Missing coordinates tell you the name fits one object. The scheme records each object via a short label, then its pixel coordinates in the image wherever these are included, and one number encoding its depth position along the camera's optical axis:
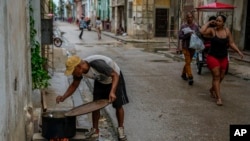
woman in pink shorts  8.34
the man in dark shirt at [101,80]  5.17
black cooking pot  4.96
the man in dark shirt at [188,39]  10.84
